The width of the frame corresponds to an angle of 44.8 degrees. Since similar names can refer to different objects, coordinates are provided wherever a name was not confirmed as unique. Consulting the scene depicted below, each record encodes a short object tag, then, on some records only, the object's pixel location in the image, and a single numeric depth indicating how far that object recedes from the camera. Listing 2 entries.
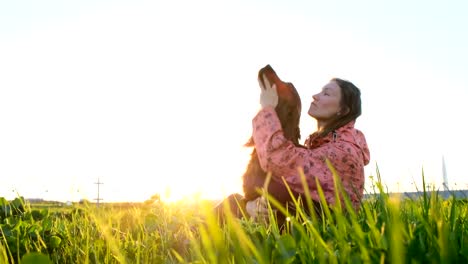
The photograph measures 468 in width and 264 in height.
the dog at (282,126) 4.39
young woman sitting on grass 4.09
